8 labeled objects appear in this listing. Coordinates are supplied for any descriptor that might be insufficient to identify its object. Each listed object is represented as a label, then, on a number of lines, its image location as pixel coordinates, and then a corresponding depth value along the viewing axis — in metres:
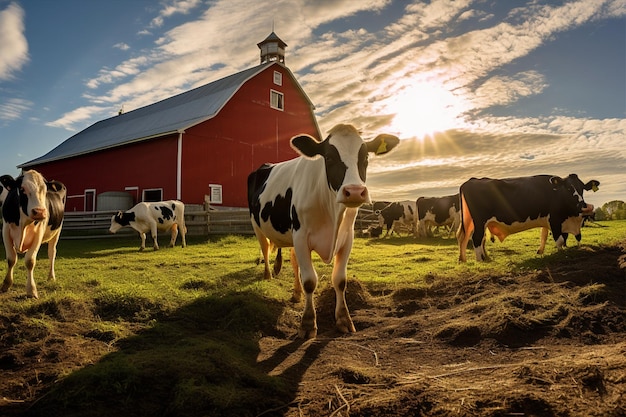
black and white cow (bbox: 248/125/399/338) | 4.62
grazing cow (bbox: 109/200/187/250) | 16.19
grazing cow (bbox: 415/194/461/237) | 20.02
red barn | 21.42
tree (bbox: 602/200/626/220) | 29.43
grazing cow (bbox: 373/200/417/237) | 21.94
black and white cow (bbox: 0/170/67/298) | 6.37
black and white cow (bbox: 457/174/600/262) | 10.31
